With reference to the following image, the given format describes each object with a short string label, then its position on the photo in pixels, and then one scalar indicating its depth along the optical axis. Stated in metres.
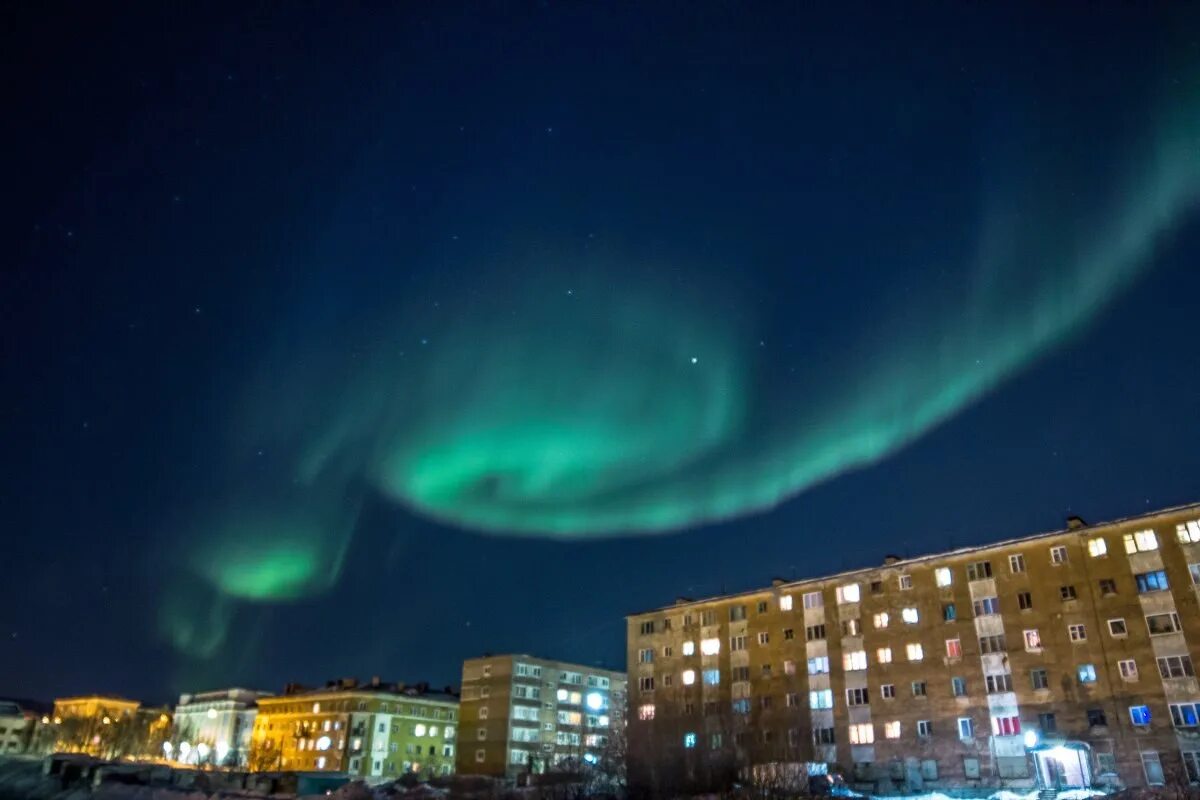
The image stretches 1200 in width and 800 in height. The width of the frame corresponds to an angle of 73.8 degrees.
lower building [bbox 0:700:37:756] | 157.73
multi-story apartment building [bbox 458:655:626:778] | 108.50
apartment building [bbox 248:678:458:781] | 116.25
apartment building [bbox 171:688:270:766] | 149.00
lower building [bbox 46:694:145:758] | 154.25
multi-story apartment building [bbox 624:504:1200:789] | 54.62
